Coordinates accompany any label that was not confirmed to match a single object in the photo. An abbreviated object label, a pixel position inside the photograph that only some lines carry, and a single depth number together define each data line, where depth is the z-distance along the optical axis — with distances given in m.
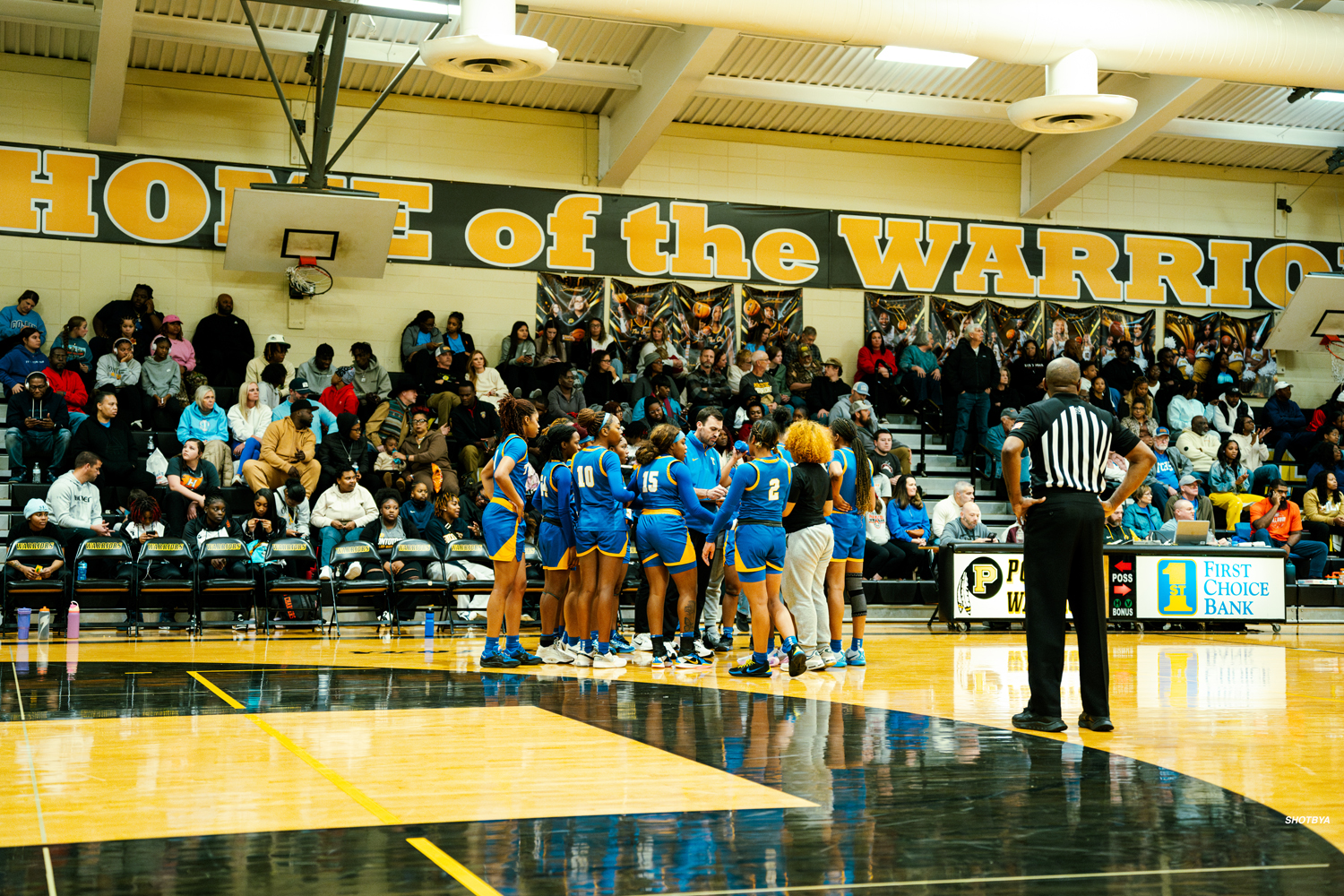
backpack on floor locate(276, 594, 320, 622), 12.08
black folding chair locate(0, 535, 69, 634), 10.97
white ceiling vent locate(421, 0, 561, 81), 10.61
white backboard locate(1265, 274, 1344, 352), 19.48
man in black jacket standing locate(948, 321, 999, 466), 18.09
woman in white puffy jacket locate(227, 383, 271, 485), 14.34
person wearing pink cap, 15.66
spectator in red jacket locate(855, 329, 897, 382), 18.89
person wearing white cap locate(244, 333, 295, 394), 15.96
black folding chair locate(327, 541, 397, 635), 11.73
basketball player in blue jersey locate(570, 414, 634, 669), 8.48
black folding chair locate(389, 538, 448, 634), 11.70
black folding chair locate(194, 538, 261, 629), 11.44
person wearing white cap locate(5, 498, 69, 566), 11.09
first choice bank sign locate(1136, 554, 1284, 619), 13.55
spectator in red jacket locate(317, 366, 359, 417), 15.52
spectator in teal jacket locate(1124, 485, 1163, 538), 15.23
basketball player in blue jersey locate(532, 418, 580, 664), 8.65
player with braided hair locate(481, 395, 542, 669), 8.27
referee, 5.94
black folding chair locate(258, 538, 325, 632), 11.65
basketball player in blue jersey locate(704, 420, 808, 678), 8.16
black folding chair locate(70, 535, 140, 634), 11.09
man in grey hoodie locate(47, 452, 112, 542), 11.97
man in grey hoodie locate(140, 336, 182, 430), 14.63
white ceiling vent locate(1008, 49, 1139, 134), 12.47
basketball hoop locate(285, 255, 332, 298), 15.63
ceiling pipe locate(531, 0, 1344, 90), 13.21
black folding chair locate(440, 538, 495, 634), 11.77
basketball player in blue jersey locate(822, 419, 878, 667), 8.89
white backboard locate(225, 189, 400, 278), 14.65
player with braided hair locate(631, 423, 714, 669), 8.73
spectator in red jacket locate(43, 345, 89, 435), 14.22
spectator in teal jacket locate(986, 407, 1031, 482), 17.16
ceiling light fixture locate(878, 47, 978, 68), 16.55
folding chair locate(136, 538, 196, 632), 11.22
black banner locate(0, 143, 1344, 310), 16.36
